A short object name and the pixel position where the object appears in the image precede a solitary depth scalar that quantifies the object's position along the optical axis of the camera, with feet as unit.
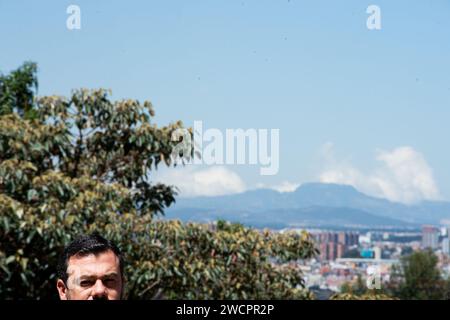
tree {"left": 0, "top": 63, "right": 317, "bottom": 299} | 27.44
